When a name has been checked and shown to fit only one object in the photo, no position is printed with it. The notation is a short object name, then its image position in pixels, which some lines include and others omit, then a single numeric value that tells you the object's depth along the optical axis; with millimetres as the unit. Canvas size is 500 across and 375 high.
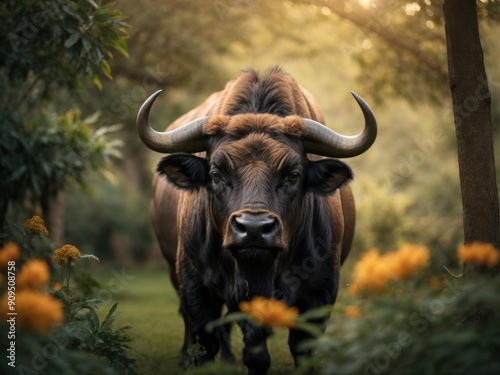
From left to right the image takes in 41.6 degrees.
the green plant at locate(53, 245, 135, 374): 4656
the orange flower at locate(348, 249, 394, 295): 3164
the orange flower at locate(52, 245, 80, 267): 5098
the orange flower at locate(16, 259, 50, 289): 3150
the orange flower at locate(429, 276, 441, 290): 3473
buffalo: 5055
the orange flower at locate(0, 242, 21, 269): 3229
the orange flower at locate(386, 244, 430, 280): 3131
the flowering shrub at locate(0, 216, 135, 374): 2992
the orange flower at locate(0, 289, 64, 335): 2963
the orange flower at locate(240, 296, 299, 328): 3182
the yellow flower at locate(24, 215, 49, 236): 5117
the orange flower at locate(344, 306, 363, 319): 3361
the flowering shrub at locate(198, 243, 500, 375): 3029
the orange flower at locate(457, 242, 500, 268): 3223
